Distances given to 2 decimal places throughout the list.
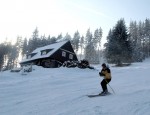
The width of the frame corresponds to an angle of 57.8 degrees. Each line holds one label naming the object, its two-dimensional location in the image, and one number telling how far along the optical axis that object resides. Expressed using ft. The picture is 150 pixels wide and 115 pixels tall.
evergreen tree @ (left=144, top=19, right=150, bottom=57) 190.91
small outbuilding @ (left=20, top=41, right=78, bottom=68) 103.54
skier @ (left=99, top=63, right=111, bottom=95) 28.34
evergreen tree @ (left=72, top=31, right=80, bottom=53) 198.44
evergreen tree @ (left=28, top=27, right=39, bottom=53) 177.32
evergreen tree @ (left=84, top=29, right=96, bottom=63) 189.12
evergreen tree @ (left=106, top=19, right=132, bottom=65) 106.80
